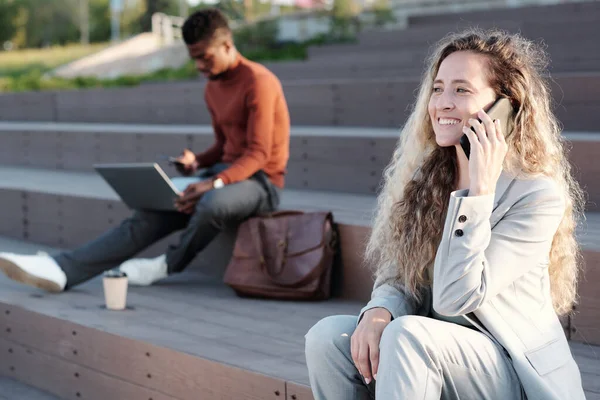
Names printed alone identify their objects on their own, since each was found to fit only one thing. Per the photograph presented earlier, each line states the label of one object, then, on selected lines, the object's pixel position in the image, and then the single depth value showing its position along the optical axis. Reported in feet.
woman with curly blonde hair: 6.21
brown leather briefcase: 12.09
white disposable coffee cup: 11.76
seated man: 12.73
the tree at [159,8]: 108.99
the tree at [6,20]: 127.75
